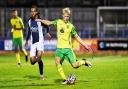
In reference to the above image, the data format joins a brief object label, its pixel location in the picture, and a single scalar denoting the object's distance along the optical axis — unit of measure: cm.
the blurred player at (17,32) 2541
